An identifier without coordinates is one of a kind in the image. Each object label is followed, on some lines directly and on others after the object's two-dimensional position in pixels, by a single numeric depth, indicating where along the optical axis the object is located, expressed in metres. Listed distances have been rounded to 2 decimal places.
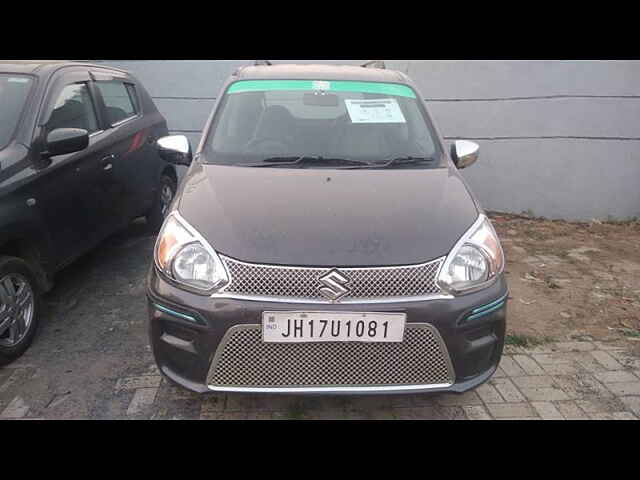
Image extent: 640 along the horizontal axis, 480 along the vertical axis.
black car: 3.01
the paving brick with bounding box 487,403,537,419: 2.68
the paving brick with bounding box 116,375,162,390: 2.84
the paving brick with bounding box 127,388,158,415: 2.65
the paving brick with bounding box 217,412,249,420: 2.60
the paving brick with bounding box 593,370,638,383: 3.02
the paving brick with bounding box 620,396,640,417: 2.76
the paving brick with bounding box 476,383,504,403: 2.79
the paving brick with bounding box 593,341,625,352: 3.36
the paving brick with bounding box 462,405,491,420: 2.65
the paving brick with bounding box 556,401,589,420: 2.68
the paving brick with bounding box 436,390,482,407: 2.76
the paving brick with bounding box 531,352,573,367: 3.19
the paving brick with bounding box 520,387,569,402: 2.82
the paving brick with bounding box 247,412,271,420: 2.59
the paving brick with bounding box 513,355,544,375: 3.07
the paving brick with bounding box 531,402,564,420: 2.67
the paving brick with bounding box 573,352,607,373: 3.13
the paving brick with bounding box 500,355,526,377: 3.05
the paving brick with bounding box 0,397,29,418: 2.59
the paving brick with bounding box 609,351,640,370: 3.18
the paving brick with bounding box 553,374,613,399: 2.88
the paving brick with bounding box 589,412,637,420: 2.69
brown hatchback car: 2.14
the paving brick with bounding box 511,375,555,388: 2.94
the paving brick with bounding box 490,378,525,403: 2.81
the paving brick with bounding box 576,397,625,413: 2.75
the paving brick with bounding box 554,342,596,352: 3.34
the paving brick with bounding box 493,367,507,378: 3.02
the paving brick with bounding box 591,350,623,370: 3.16
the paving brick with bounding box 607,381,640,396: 2.90
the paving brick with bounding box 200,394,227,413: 2.65
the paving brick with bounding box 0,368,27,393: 2.80
